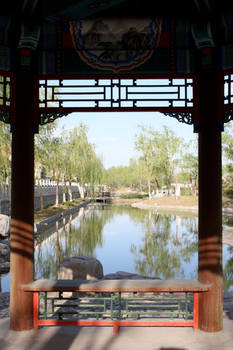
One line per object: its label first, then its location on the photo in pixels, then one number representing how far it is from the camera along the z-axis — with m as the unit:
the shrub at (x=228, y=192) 37.60
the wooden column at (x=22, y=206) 4.64
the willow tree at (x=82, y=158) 33.59
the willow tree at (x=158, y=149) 39.56
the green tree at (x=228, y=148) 31.62
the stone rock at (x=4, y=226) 14.79
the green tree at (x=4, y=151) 17.78
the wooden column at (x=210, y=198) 4.60
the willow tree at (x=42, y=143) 24.05
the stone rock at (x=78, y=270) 8.07
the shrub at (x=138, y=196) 55.03
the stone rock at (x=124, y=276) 8.58
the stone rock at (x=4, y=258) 10.83
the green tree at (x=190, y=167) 48.68
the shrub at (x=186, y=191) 54.41
